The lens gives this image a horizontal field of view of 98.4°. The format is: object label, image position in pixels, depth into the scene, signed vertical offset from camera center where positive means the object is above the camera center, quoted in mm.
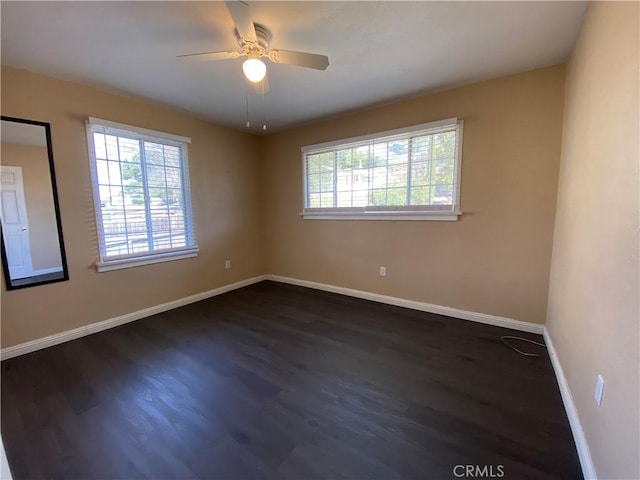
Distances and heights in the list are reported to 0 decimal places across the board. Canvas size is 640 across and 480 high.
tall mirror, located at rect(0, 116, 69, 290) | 2324 +29
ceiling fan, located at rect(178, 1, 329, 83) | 1758 +1008
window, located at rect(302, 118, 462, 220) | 2973 +401
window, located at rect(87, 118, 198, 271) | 2871 +174
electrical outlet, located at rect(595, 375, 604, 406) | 1216 -813
